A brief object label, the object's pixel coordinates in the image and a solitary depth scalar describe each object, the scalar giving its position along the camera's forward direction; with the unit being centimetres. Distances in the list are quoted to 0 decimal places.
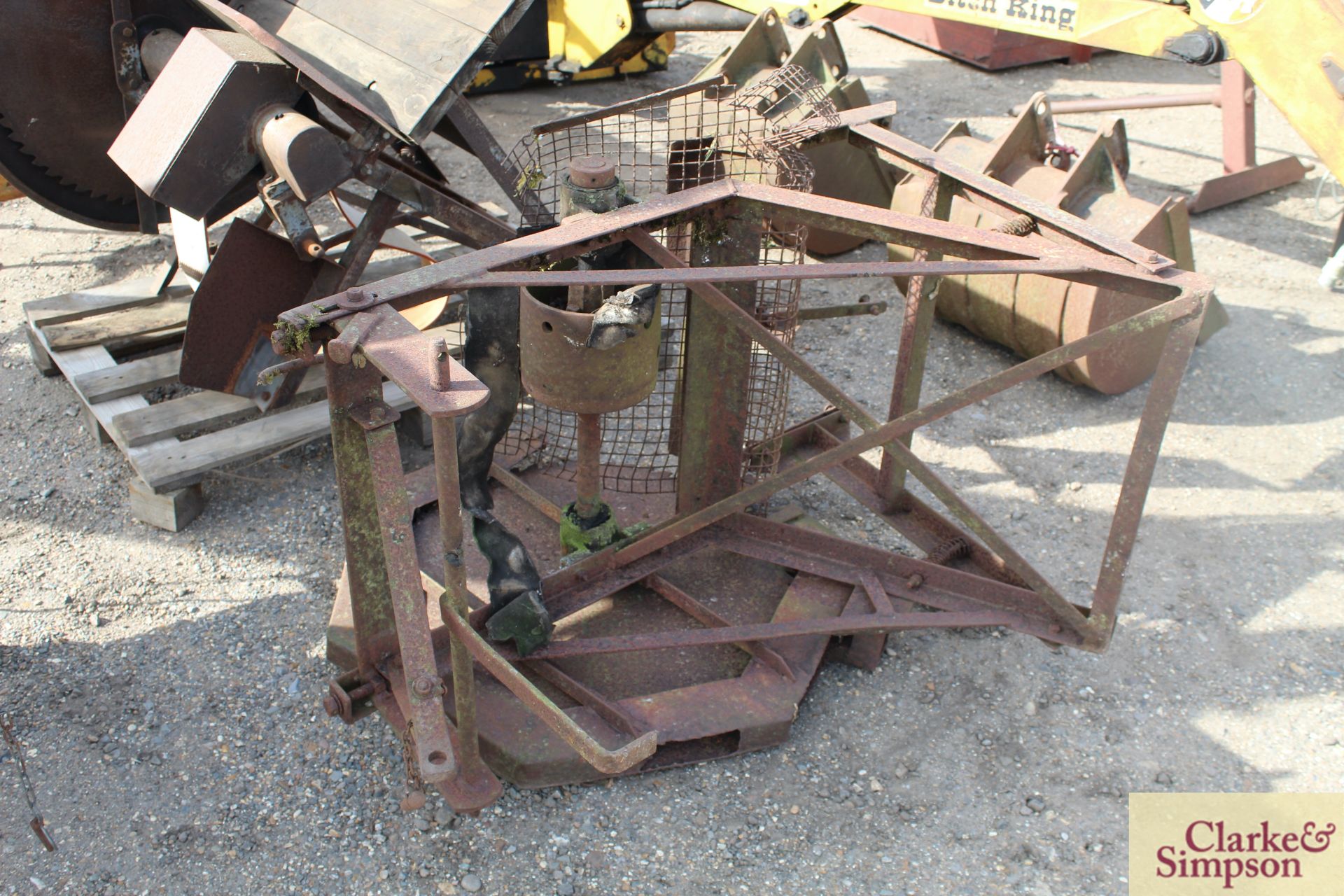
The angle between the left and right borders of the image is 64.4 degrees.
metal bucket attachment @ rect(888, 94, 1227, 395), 445
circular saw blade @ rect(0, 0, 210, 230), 385
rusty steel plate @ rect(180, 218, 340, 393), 391
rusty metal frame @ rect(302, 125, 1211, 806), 234
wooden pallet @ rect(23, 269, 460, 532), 391
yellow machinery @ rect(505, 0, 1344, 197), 428
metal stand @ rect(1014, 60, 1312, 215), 637
